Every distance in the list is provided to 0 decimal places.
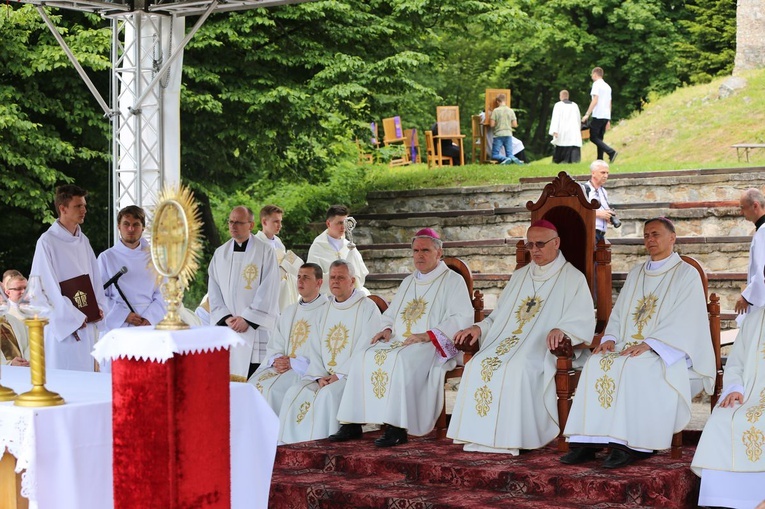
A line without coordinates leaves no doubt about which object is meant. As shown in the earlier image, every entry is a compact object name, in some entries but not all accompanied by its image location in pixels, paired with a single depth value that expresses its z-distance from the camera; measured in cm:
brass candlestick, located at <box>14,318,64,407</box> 772
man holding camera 1889
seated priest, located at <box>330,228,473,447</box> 1287
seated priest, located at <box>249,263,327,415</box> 1397
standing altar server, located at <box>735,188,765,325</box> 1433
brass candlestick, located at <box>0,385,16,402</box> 810
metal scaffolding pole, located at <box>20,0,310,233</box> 1659
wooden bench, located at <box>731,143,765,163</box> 2797
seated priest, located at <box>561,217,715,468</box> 1123
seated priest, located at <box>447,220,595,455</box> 1200
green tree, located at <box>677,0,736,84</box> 4344
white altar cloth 753
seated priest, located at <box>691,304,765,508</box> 1001
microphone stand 1366
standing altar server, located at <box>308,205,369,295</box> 1821
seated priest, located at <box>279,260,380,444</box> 1347
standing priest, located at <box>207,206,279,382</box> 1535
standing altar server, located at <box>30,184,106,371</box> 1250
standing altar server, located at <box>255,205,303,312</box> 1756
